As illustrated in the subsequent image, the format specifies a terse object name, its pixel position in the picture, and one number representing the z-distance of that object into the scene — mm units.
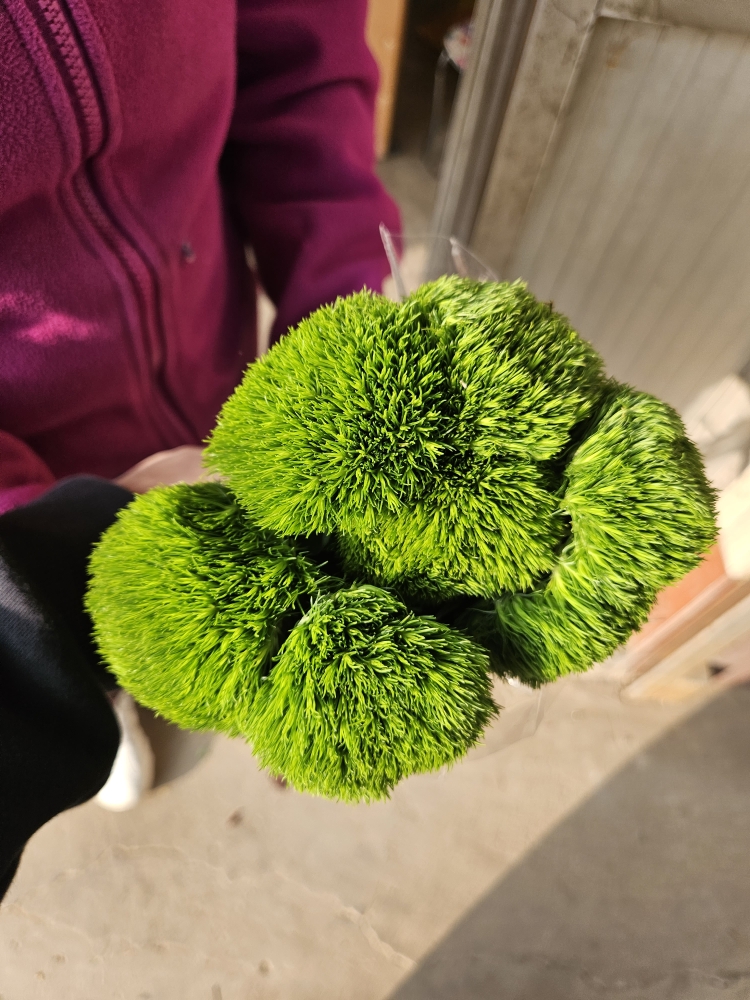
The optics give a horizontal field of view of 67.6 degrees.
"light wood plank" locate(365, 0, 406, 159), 1138
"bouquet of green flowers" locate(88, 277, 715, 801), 220
